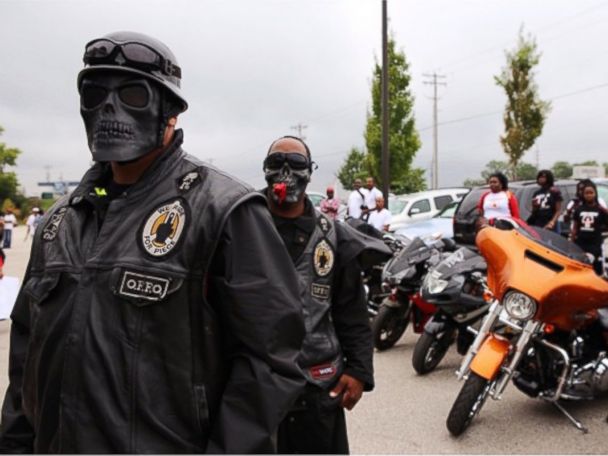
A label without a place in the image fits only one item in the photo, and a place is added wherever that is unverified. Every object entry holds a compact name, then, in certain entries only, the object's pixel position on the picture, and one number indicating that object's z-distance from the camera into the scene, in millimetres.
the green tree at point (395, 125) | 25547
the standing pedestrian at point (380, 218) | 10781
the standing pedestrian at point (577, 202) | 8232
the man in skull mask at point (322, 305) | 2488
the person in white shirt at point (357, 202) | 12094
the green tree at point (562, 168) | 56931
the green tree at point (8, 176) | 55062
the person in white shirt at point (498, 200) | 8422
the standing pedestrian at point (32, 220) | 24830
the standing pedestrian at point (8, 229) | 20453
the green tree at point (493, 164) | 58903
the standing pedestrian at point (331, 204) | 11828
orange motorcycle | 3830
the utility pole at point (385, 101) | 16016
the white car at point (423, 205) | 14617
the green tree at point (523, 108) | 22016
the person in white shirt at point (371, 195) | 11951
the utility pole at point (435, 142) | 43094
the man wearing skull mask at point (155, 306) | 1417
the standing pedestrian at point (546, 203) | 9094
